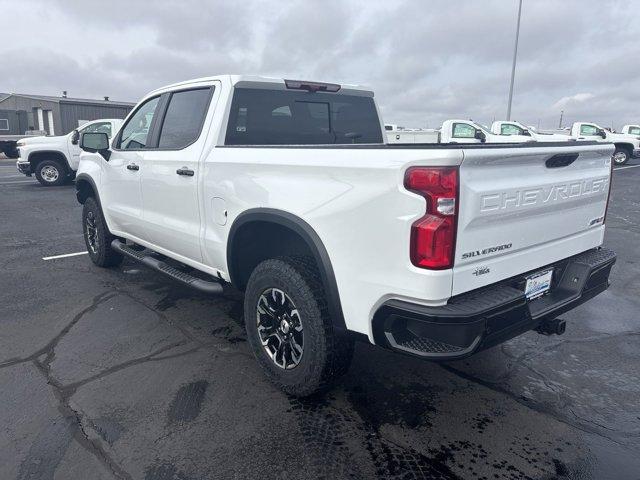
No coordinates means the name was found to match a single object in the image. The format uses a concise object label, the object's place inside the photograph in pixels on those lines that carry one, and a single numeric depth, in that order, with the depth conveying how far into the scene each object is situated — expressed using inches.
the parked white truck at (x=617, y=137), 821.9
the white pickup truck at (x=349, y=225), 87.8
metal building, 1453.0
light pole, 929.5
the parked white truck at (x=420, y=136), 699.8
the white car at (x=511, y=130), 751.7
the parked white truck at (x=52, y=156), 535.8
